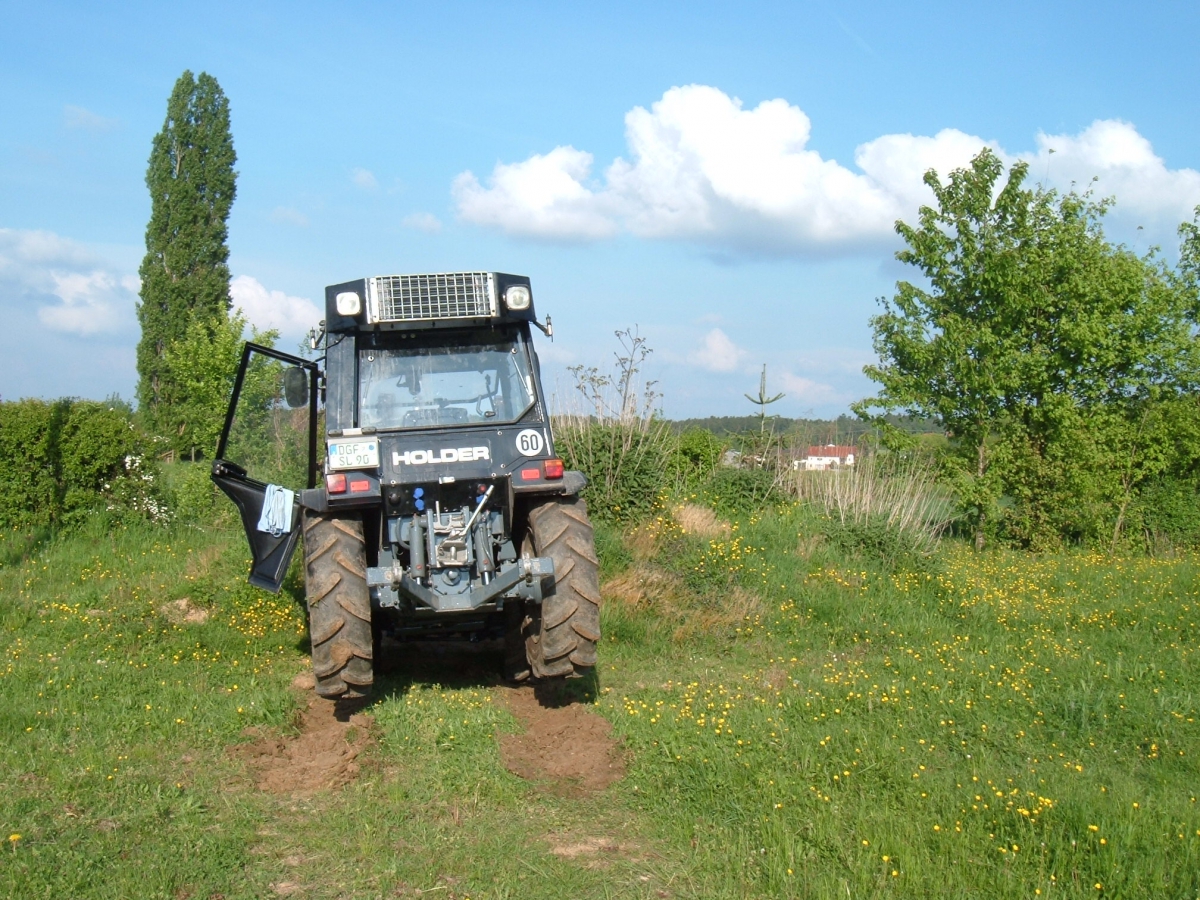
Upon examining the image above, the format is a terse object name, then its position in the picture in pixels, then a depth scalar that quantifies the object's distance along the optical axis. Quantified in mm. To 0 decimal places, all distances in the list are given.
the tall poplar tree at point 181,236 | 36312
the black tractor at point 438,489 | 6930
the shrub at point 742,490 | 14862
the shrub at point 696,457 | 15070
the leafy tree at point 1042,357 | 16438
